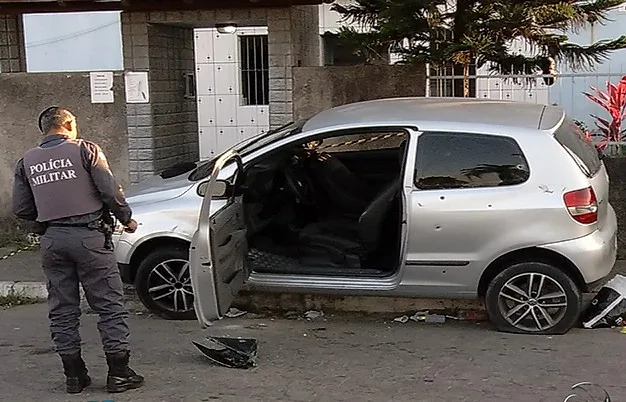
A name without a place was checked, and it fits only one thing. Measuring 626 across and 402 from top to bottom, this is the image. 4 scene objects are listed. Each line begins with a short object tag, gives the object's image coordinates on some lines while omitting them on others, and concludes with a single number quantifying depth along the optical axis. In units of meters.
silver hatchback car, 6.21
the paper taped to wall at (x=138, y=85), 9.43
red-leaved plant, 9.43
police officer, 5.23
